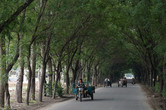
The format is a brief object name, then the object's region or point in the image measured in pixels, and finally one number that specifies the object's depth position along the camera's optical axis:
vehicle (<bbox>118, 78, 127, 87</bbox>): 55.47
